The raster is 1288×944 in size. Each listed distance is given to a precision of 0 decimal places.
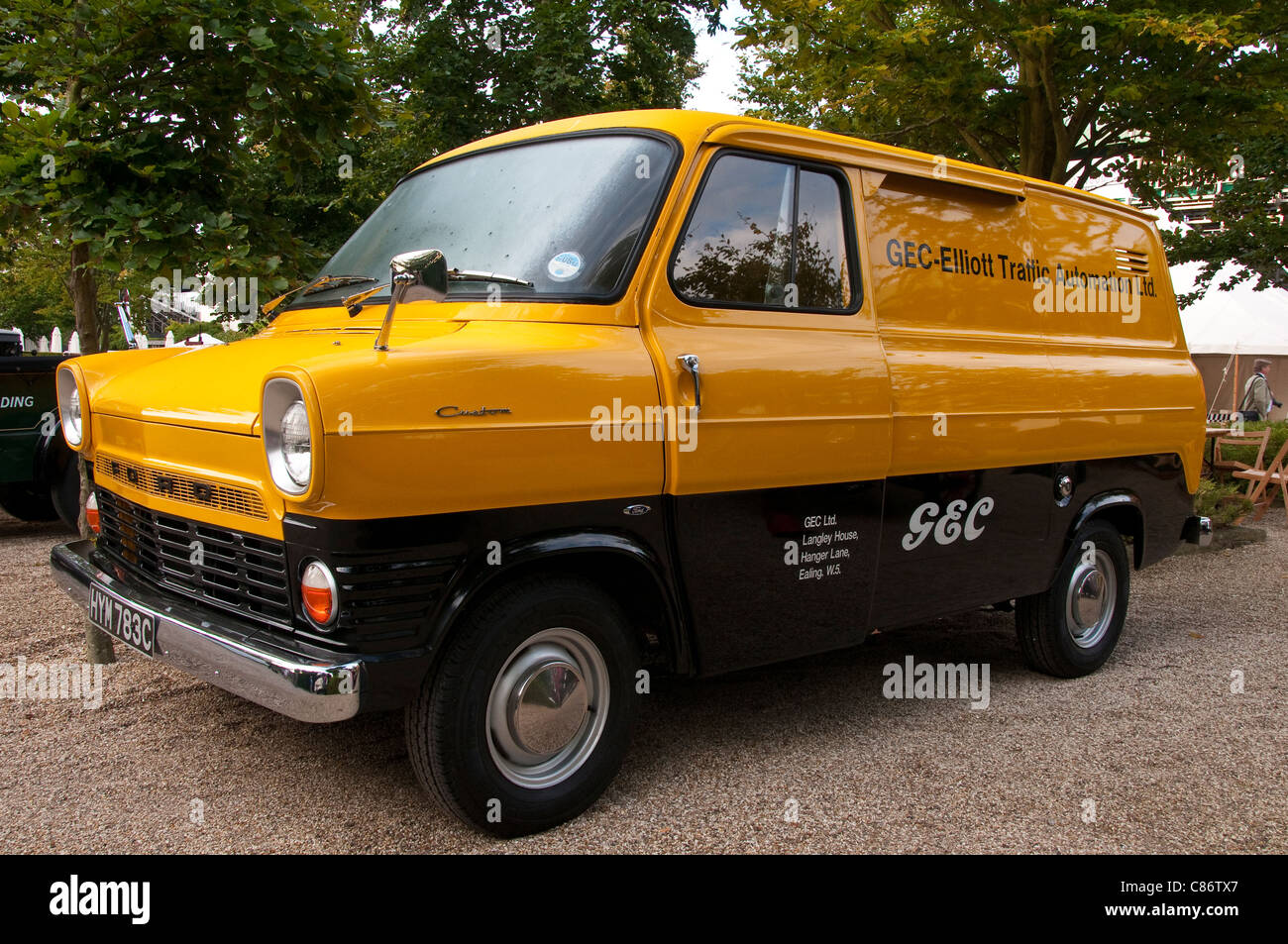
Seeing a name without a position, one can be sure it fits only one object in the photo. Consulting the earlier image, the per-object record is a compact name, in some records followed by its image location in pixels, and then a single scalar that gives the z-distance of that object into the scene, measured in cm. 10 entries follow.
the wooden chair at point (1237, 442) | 1130
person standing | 1534
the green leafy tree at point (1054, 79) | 820
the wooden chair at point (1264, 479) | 1103
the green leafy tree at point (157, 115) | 491
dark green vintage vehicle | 789
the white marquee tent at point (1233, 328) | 1839
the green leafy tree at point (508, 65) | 1074
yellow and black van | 282
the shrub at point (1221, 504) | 1048
